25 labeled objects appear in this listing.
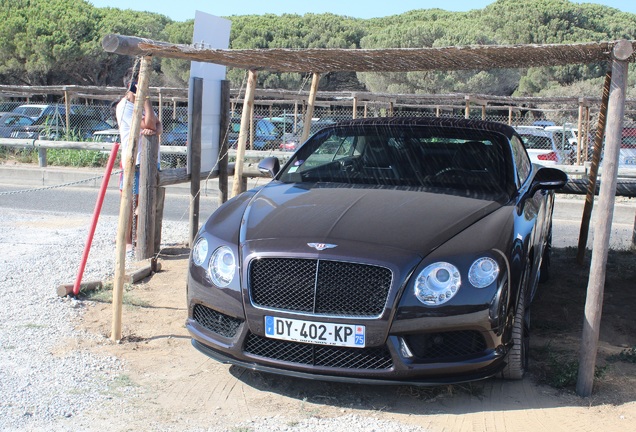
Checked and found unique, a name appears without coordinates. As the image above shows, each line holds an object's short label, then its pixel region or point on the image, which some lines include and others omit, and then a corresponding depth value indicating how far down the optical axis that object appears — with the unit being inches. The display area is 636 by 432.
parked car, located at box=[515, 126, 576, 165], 695.1
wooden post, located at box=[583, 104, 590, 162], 690.8
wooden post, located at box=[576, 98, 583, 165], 668.7
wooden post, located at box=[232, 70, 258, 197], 284.7
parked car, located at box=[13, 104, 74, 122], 843.2
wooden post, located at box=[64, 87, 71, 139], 737.0
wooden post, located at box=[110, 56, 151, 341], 207.8
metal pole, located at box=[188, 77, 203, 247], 307.7
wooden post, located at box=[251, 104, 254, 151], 683.4
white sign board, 292.7
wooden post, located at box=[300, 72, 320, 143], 317.4
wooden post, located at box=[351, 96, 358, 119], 652.9
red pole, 243.9
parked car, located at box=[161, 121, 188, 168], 826.3
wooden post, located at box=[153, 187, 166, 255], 311.0
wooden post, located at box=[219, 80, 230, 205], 325.7
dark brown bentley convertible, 160.1
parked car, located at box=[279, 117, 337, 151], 760.7
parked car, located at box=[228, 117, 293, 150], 807.7
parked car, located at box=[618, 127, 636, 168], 673.6
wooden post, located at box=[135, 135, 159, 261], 293.6
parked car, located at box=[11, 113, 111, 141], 770.8
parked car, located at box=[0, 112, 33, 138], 822.2
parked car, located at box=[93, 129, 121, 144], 791.1
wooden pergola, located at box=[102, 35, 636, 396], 167.5
